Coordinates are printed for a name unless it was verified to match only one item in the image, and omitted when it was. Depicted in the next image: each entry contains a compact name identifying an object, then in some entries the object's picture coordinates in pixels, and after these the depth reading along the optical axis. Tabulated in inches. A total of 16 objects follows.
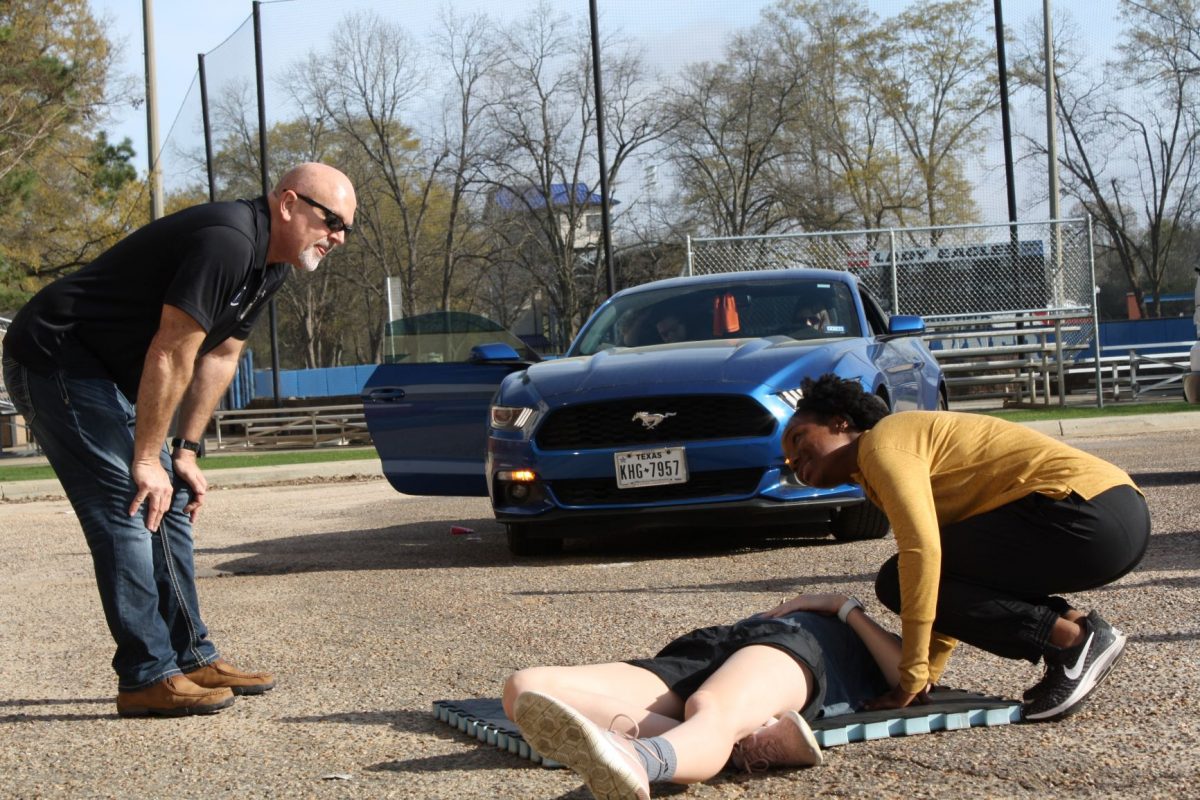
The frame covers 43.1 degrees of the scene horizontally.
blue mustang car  290.0
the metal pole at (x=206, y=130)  1142.1
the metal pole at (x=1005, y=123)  983.0
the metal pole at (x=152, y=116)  860.0
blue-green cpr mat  142.9
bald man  171.2
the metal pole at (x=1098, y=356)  794.8
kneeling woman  149.7
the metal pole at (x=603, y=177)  942.4
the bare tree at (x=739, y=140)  1706.4
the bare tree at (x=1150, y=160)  1603.1
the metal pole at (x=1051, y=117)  1034.1
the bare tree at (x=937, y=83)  1839.3
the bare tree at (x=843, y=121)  1828.2
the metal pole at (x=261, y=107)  1127.6
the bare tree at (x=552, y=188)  1519.4
